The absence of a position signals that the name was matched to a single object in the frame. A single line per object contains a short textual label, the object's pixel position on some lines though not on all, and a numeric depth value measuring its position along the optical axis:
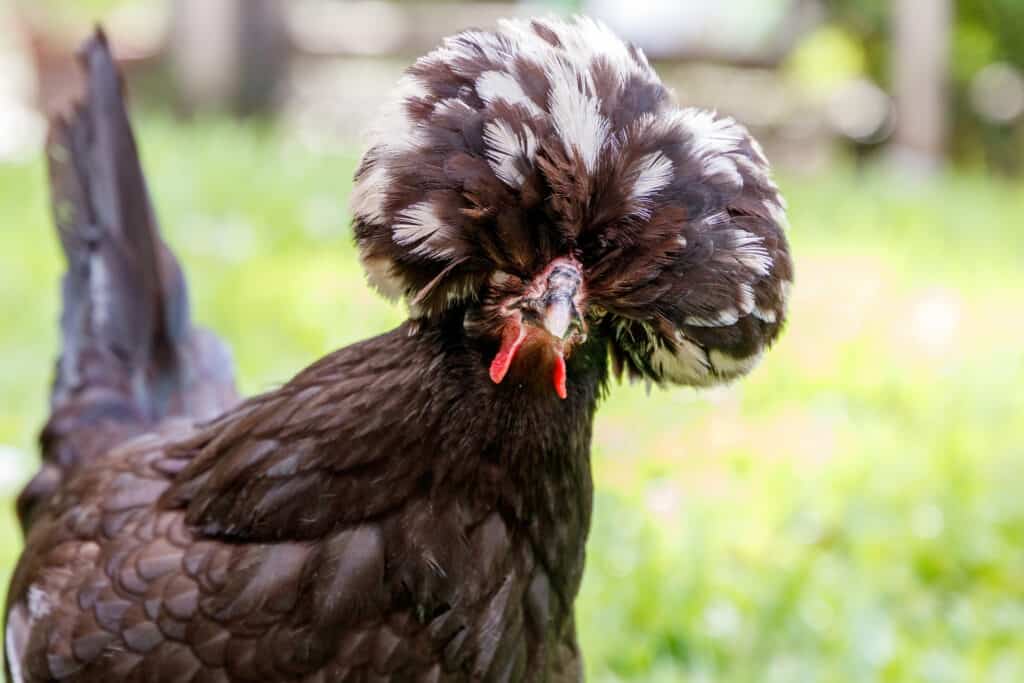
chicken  1.11
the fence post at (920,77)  4.11
